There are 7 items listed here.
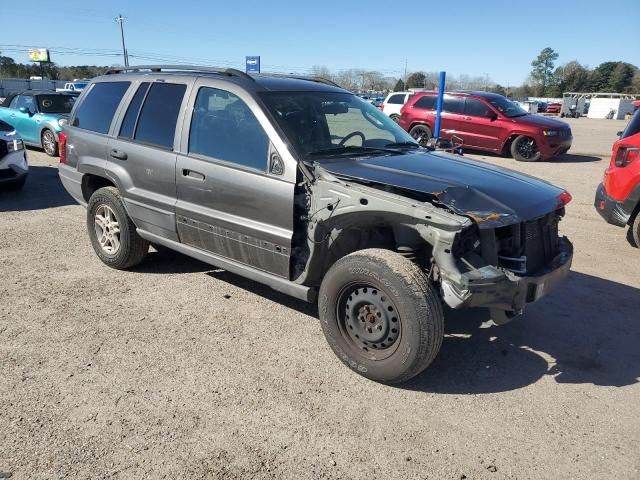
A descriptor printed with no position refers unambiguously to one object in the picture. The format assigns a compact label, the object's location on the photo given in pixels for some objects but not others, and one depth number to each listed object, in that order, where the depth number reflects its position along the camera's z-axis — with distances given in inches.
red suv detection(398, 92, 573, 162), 553.3
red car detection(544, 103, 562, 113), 2230.6
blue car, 489.1
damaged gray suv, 120.3
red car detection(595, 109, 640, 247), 232.5
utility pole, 2568.9
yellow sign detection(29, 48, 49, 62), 2832.2
